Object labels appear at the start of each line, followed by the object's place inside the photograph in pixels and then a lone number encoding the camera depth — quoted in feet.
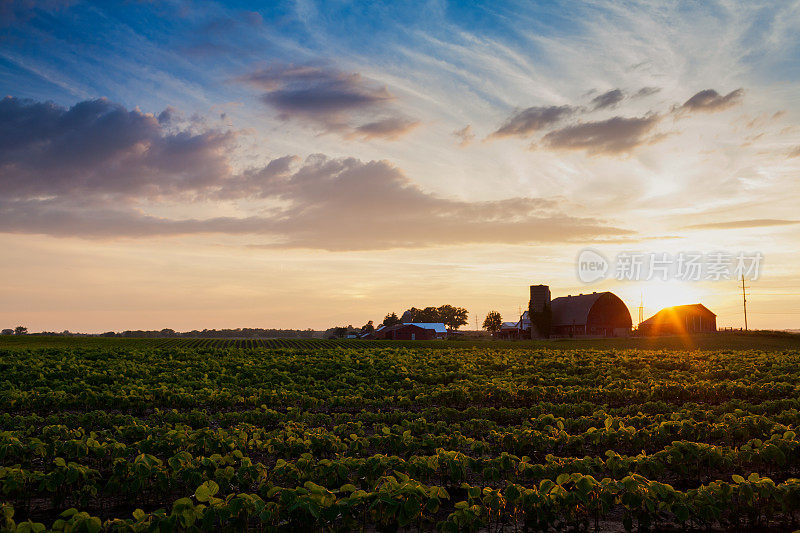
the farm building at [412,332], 367.86
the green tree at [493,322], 452.35
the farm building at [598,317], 321.32
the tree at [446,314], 574.97
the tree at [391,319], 536.29
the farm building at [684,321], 327.67
